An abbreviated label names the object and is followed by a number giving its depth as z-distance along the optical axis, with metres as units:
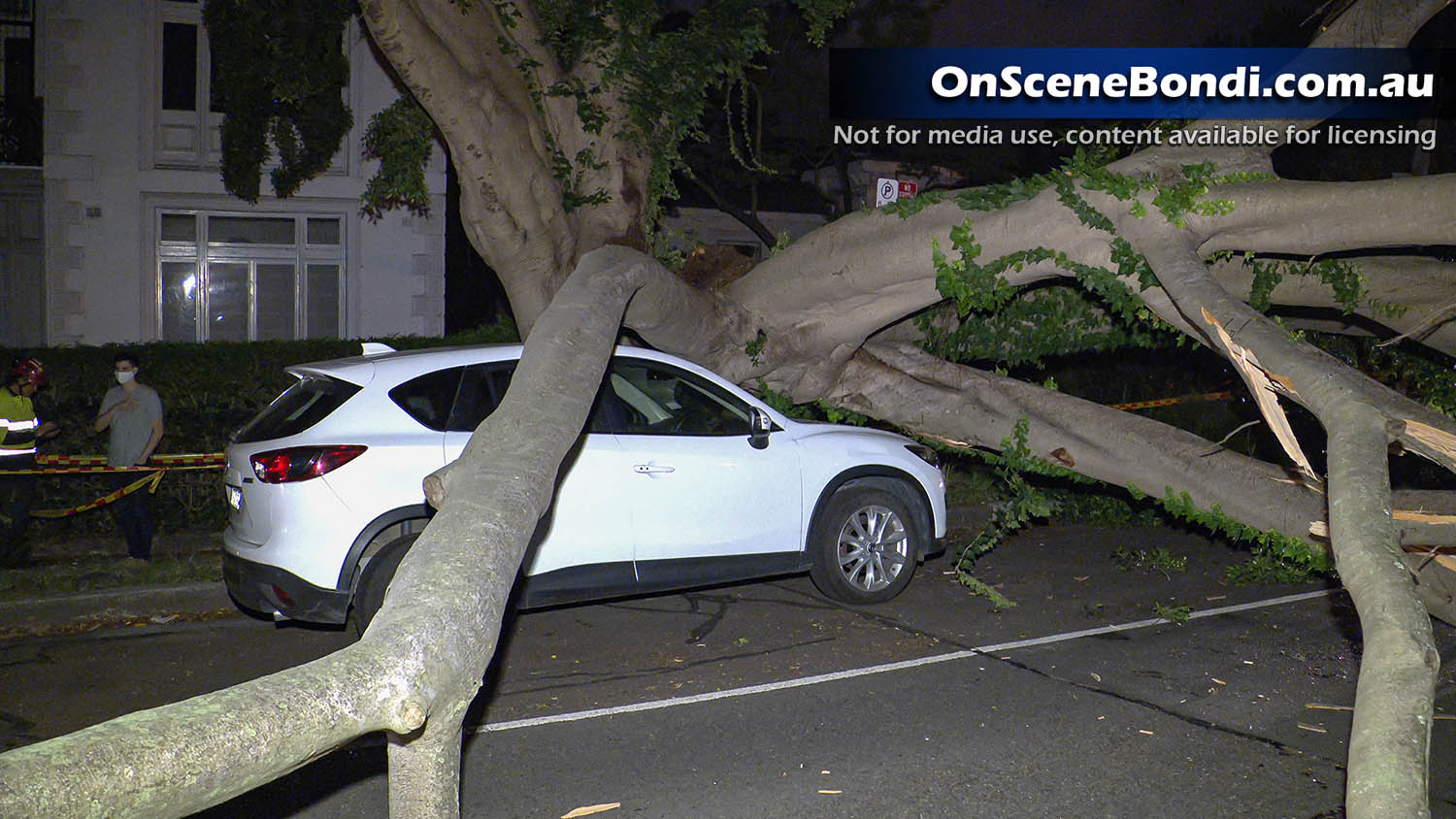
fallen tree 2.44
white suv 6.64
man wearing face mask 9.72
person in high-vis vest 9.38
